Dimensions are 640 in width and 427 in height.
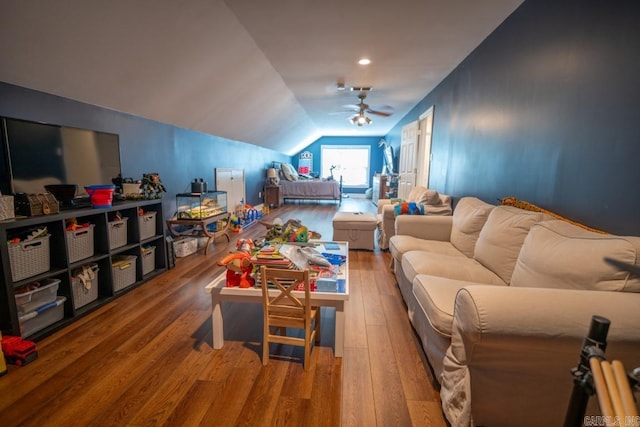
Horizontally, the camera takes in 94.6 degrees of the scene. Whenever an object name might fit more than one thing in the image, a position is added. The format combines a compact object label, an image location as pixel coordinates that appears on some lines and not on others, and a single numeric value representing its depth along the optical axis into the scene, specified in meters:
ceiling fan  4.85
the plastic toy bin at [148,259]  2.83
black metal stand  0.59
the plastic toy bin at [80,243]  2.07
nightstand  7.82
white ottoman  3.83
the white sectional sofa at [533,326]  1.03
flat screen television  1.90
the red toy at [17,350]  1.61
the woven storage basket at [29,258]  1.71
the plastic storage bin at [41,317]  1.79
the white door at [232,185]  5.14
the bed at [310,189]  8.33
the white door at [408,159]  5.39
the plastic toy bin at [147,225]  2.75
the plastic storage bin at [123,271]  2.46
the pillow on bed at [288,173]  8.55
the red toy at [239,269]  1.74
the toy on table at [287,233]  2.26
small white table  1.65
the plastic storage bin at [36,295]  1.77
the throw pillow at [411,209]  3.25
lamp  7.84
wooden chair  1.56
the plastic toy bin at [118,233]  2.42
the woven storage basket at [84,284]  2.14
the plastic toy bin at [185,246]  3.55
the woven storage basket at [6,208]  1.67
